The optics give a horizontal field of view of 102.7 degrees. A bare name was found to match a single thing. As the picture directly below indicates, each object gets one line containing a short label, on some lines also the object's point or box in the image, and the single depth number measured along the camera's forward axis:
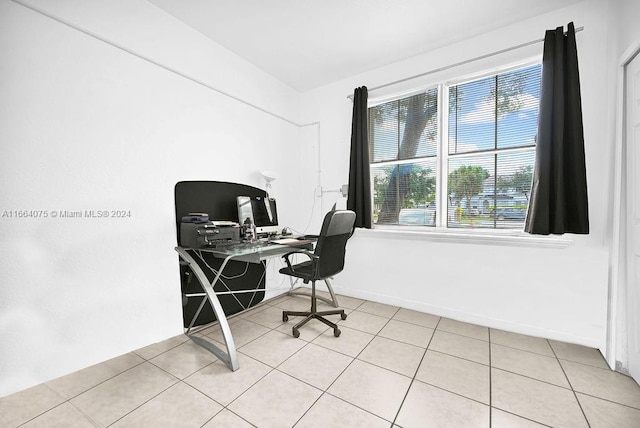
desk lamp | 2.97
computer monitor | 2.65
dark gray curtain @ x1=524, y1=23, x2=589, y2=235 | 2.00
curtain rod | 2.24
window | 2.40
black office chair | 2.23
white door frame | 1.82
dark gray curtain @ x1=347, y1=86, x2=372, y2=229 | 3.04
